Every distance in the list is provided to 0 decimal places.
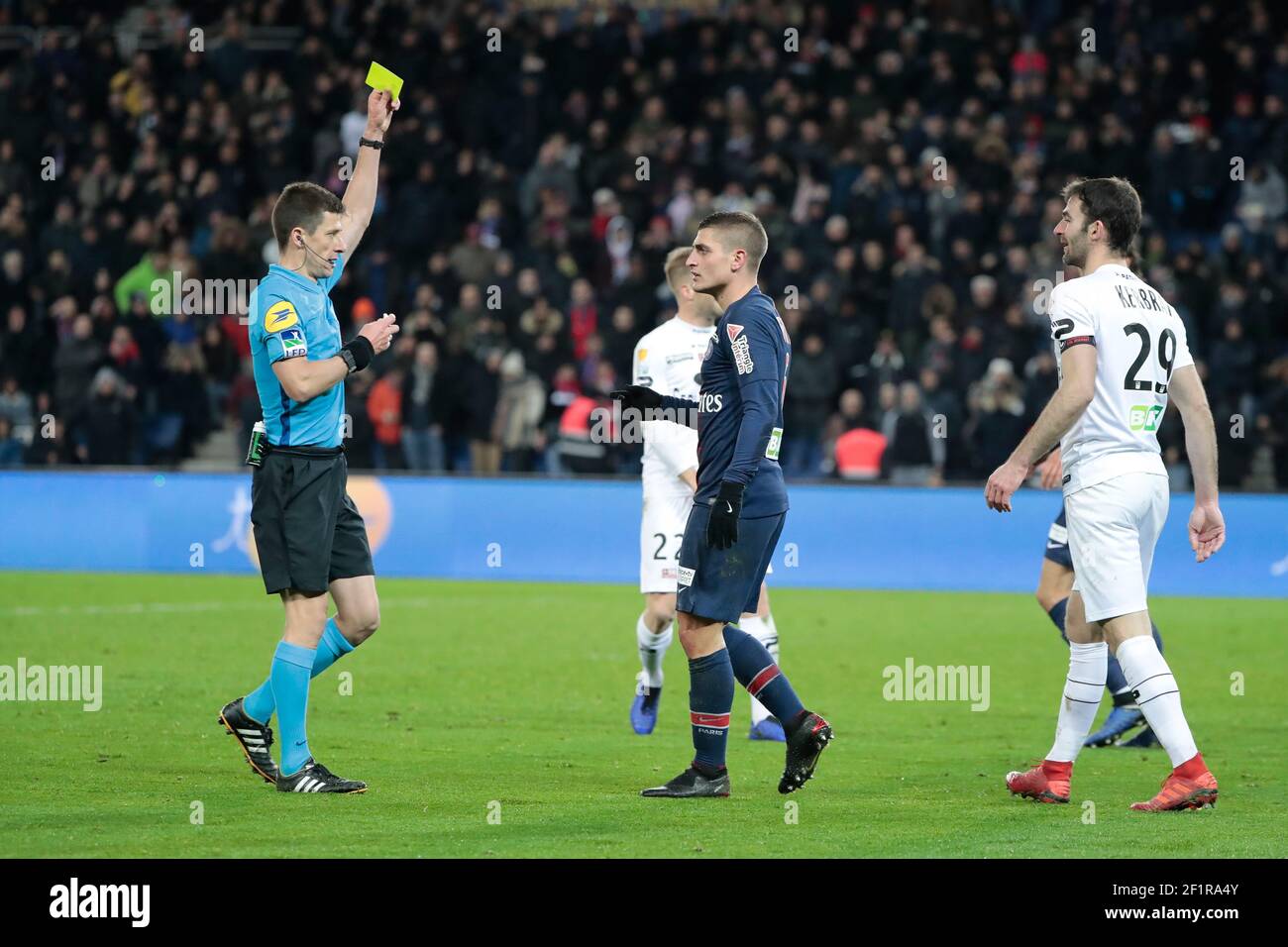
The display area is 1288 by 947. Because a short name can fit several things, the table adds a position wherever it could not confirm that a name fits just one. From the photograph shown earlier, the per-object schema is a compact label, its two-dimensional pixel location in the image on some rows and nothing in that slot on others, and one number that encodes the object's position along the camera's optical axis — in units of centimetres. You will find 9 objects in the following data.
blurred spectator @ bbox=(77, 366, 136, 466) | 2188
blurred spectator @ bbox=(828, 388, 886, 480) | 2055
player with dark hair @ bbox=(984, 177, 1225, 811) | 735
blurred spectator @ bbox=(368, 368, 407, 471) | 2184
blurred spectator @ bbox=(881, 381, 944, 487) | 2038
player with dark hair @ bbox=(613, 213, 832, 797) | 745
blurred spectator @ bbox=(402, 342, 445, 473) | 2189
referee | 761
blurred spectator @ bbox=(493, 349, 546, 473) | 2166
